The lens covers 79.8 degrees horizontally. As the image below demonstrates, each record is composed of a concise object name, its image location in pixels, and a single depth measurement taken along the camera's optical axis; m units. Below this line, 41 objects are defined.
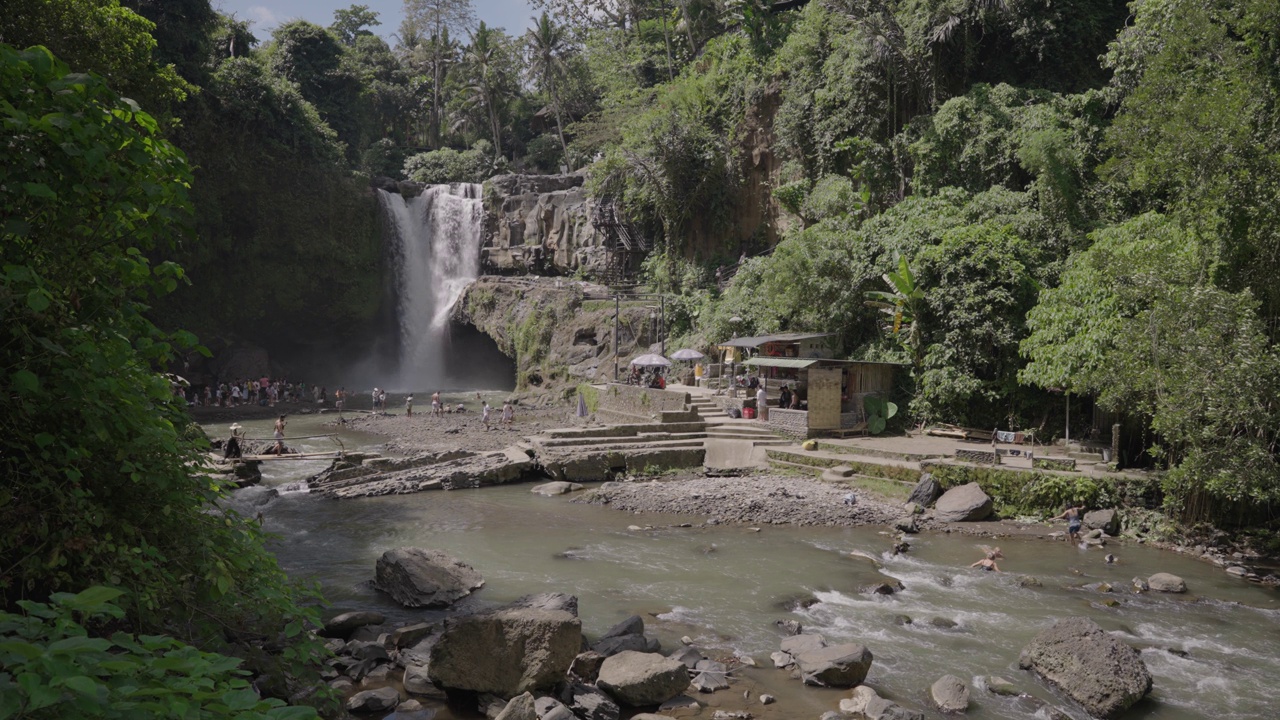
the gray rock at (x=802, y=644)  9.60
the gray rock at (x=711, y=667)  9.12
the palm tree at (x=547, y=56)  46.47
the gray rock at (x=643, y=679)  8.28
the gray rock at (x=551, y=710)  7.49
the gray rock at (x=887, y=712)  7.88
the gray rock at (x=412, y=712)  7.76
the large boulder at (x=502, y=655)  8.16
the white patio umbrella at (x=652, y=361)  26.17
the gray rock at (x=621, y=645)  9.14
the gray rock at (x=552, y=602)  10.11
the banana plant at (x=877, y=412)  21.78
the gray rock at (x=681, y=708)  8.19
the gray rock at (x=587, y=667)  8.72
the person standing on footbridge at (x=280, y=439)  21.85
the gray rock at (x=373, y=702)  7.84
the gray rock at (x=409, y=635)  9.55
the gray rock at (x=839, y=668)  8.84
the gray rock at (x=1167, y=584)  12.23
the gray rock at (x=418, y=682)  8.35
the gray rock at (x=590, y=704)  7.94
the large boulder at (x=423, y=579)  11.41
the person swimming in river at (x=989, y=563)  13.21
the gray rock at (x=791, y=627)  10.42
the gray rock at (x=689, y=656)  9.25
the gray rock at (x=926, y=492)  16.97
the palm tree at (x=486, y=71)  50.75
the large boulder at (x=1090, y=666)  8.45
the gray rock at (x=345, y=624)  9.77
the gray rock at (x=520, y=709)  7.24
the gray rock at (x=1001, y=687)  8.86
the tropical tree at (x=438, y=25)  56.22
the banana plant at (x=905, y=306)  21.92
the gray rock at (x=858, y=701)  8.25
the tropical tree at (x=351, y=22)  58.06
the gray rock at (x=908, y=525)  15.63
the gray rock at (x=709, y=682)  8.73
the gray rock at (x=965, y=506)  16.09
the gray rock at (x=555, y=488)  19.25
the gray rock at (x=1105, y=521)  15.13
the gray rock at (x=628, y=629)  9.70
